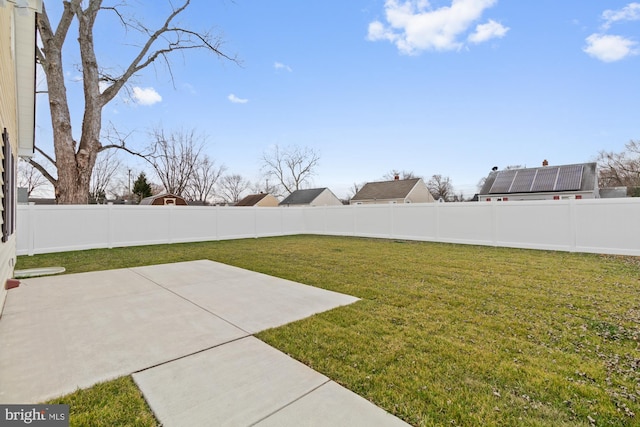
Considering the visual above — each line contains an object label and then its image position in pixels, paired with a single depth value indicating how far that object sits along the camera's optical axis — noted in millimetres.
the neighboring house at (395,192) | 28359
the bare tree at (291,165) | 40438
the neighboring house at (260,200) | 37688
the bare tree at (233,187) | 46869
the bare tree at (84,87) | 10477
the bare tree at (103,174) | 34250
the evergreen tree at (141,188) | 33831
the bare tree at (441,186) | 44125
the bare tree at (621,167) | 30266
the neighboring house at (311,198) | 34062
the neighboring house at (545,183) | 19167
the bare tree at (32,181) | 31902
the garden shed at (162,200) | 27094
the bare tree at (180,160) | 32625
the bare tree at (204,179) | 36656
